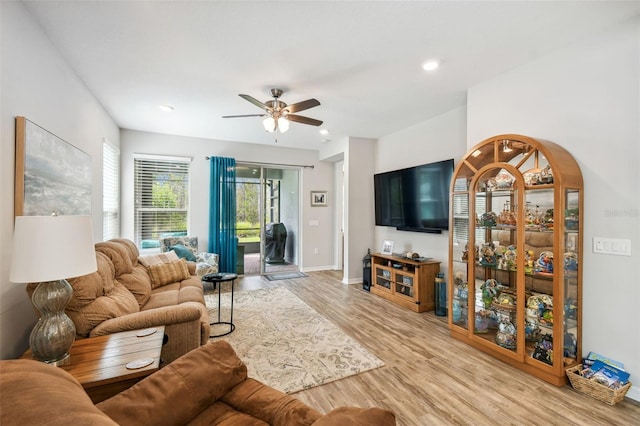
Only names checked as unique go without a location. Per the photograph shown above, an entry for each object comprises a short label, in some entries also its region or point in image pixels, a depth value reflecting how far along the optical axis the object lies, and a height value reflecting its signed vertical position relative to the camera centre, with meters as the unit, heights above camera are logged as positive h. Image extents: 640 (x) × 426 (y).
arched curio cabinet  2.29 -0.35
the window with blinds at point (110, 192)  4.06 +0.31
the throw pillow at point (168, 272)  3.46 -0.73
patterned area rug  2.40 -1.31
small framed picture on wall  6.54 +0.34
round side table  3.31 -0.74
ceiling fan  3.07 +1.10
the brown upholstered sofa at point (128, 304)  1.90 -0.70
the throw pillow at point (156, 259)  3.52 -0.58
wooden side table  1.39 -0.77
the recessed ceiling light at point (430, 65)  2.67 +1.37
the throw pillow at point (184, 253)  4.57 -0.62
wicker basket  2.00 -1.21
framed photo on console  5.02 -0.56
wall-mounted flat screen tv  3.93 +0.26
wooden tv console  3.97 -0.96
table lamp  1.36 -0.25
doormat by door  5.79 -1.26
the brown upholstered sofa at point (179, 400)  0.68 -0.69
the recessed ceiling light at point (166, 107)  3.84 +1.39
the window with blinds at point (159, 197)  5.18 +0.28
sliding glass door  6.05 -0.10
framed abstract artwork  1.88 +0.30
